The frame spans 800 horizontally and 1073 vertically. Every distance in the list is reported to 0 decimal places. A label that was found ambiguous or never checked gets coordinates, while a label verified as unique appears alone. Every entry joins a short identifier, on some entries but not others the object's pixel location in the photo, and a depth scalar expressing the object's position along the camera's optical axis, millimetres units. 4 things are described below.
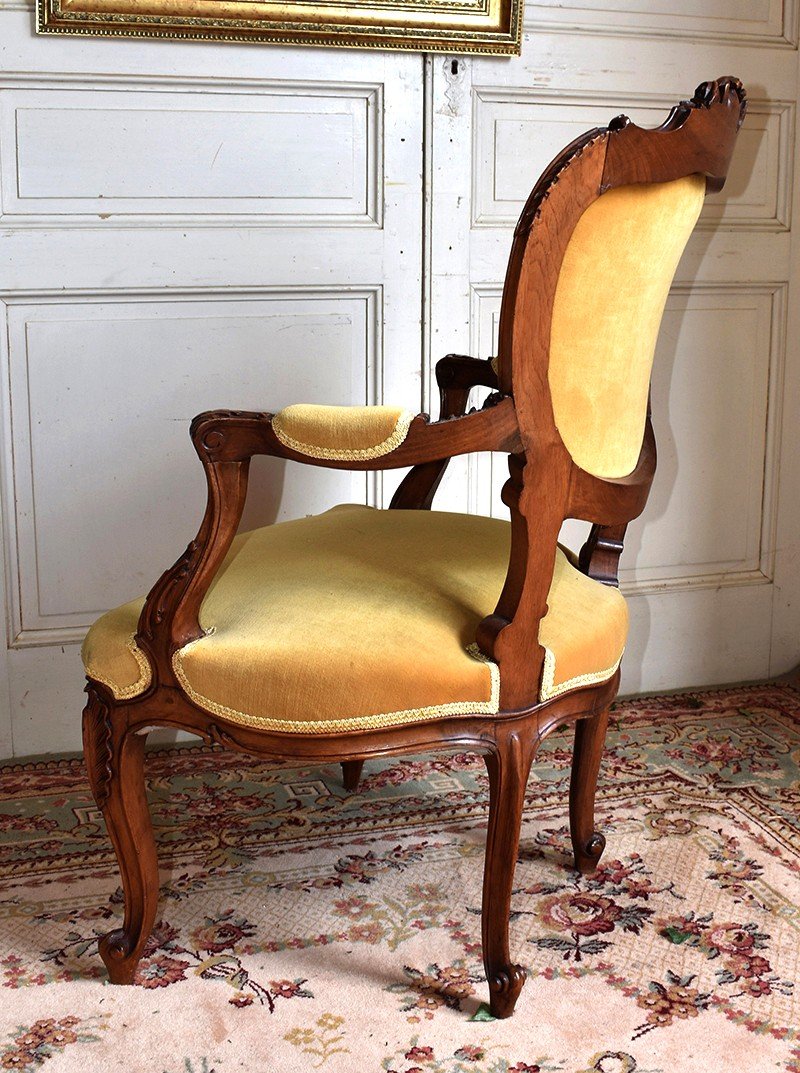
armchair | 1486
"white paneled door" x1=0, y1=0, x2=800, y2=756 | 2354
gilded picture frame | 2273
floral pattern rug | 1622
